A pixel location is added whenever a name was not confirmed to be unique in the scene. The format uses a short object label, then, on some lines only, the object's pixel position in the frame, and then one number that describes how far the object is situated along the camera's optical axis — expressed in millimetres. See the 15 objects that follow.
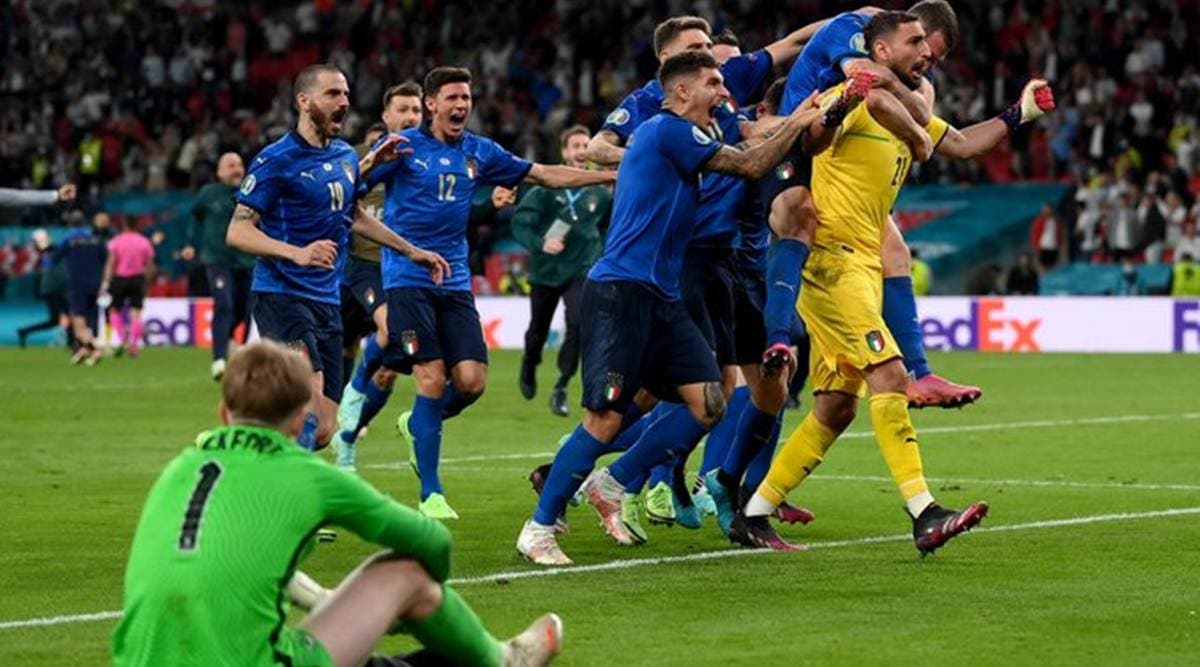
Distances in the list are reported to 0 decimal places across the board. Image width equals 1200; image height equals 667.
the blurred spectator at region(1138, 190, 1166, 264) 32469
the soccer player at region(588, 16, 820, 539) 11742
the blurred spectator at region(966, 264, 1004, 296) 33281
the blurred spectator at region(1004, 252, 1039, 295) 32688
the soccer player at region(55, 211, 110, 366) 31839
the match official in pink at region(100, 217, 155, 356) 32406
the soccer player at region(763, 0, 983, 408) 11023
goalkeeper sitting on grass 5828
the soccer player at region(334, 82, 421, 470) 14531
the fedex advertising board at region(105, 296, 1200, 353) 30547
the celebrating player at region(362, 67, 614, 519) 13031
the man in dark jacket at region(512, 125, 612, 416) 21094
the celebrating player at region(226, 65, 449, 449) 12047
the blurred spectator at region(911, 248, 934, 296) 33125
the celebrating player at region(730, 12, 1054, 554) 10992
